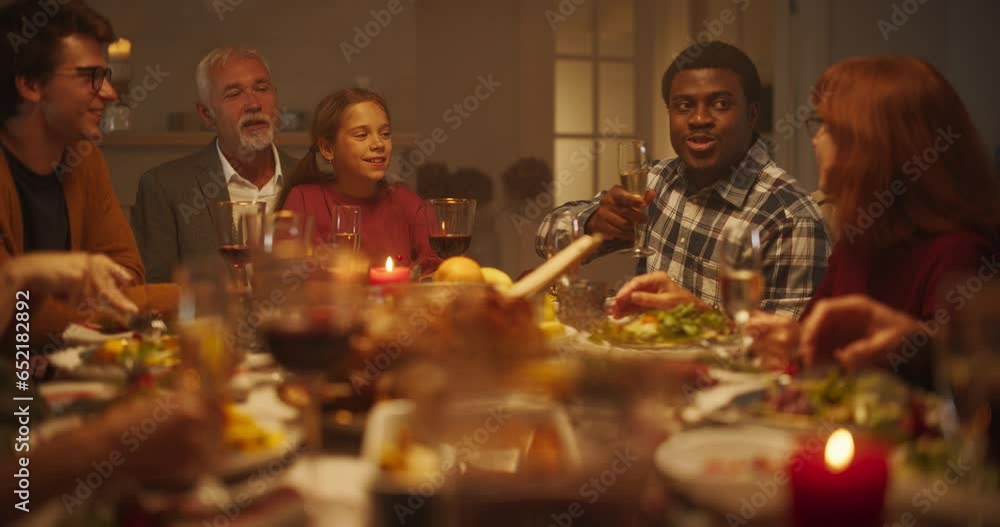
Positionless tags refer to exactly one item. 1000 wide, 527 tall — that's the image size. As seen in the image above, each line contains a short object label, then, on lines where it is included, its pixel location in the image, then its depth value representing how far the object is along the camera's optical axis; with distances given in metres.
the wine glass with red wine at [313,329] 0.95
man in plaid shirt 2.54
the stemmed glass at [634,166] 2.04
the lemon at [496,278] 1.90
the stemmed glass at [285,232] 1.37
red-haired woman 1.56
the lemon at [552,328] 1.72
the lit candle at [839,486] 0.73
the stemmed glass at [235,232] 1.69
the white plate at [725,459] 0.78
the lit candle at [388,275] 1.79
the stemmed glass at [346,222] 2.03
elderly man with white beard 3.31
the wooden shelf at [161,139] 4.23
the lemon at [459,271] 1.87
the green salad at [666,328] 1.64
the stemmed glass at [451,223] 2.23
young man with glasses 2.31
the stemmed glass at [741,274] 1.51
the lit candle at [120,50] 4.30
